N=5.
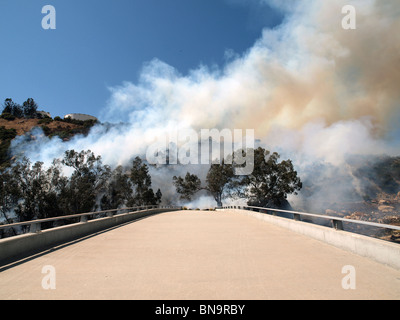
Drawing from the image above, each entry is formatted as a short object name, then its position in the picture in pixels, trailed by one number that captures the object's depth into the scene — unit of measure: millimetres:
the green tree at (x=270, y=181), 70750
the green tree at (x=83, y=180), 62406
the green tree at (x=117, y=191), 82281
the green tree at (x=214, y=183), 80625
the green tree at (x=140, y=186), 88438
